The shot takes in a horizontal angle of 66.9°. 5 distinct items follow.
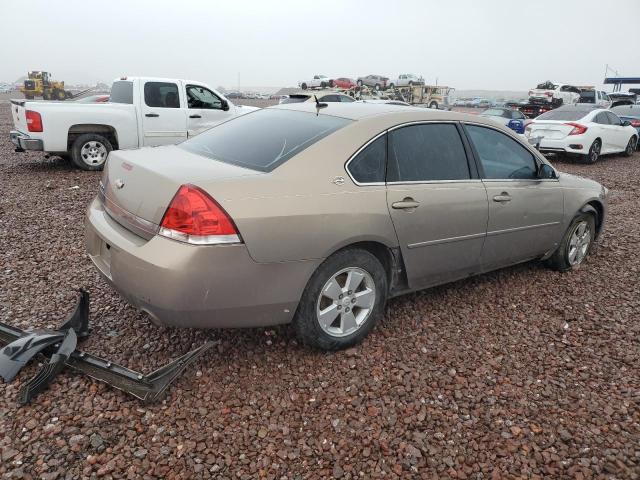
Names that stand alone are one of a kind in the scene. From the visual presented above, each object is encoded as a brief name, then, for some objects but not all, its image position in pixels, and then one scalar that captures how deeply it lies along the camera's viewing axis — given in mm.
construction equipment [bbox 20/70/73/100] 44906
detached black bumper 2545
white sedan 12062
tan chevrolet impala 2508
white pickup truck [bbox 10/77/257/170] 8273
